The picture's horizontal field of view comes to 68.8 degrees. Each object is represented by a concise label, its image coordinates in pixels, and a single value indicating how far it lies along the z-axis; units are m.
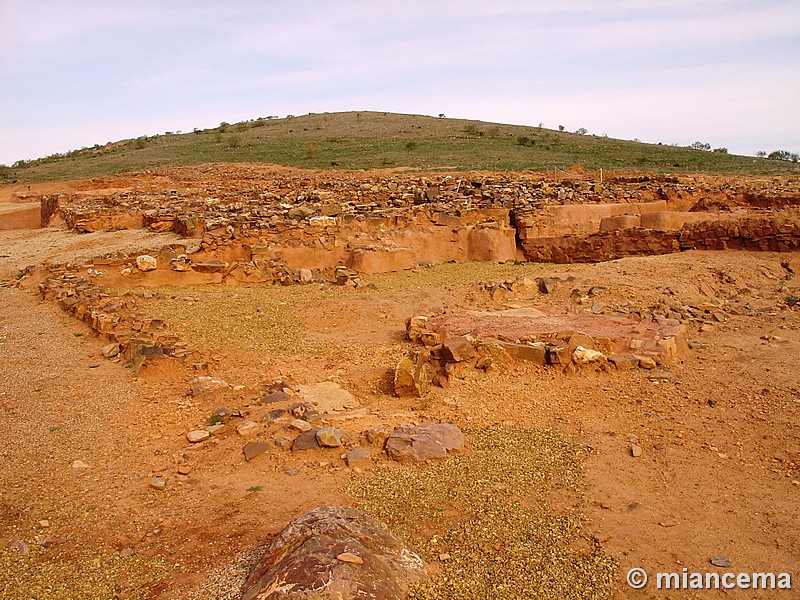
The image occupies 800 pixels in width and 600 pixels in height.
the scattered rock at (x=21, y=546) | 3.38
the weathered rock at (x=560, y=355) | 5.86
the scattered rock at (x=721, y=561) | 3.17
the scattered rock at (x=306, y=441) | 4.60
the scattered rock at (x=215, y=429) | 4.90
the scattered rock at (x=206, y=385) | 5.66
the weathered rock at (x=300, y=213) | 12.80
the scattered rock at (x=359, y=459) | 4.36
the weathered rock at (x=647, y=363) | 5.80
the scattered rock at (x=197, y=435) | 4.80
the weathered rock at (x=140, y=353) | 6.27
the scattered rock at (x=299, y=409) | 5.07
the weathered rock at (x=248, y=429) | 4.85
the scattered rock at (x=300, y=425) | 4.84
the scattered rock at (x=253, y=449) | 4.53
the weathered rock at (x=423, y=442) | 4.42
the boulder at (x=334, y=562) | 2.61
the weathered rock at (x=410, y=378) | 5.61
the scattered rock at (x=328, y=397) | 5.39
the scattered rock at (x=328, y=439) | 4.57
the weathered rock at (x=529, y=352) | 5.91
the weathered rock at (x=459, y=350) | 5.93
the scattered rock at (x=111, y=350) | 6.77
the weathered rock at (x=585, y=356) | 5.83
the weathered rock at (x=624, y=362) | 5.80
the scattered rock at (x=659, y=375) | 5.58
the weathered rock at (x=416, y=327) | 7.05
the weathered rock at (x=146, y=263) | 10.65
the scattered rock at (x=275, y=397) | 5.44
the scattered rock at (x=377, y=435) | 4.63
